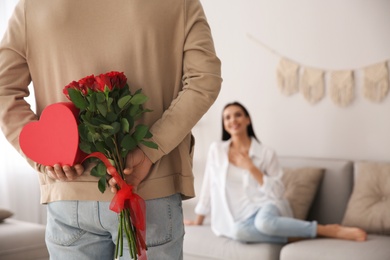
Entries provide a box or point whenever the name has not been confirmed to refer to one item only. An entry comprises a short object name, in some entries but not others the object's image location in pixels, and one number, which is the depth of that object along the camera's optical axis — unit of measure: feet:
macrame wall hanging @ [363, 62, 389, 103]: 13.62
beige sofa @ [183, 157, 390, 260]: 11.54
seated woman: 12.57
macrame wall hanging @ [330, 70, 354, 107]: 14.14
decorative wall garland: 13.73
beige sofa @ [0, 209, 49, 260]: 11.85
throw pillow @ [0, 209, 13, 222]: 13.61
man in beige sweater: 5.24
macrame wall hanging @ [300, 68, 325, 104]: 14.60
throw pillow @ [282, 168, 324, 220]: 13.60
